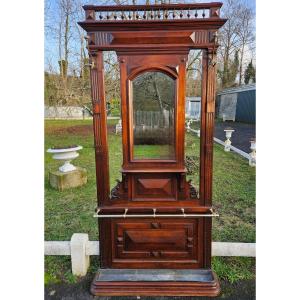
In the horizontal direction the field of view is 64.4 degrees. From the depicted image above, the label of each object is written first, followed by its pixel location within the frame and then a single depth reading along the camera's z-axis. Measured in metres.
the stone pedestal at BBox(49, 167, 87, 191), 4.70
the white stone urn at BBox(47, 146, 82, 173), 4.41
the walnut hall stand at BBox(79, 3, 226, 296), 1.79
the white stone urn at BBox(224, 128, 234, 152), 7.15
